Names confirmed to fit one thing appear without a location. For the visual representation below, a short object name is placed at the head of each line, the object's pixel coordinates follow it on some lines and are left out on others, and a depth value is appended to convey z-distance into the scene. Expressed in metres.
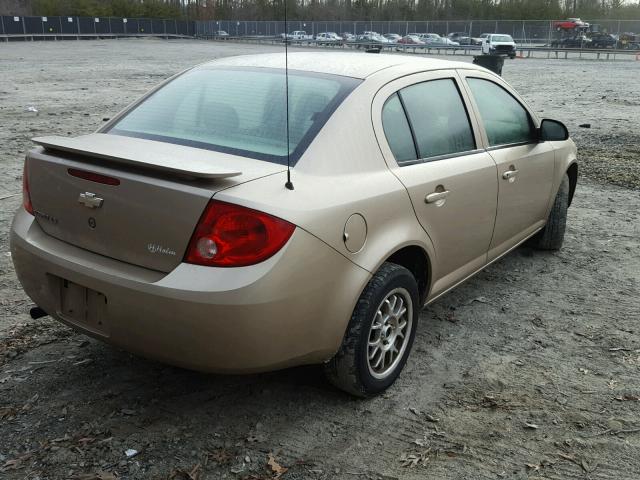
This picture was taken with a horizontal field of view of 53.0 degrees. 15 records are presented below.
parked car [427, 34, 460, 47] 47.20
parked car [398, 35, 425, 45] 51.38
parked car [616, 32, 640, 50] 43.53
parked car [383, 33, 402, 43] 54.44
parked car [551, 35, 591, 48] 44.59
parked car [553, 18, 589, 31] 45.88
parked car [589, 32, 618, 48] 44.62
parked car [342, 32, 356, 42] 57.12
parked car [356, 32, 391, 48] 51.50
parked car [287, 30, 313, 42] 59.11
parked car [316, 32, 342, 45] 56.66
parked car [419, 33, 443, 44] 51.62
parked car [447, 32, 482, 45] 48.85
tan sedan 2.59
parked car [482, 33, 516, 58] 39.16
